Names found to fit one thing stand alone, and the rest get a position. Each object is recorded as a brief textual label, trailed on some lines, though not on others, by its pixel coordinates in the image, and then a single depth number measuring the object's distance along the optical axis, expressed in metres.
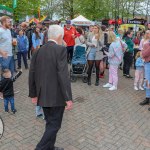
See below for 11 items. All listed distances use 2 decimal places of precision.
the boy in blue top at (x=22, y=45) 9.93
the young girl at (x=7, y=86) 5.20
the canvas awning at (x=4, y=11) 13.22
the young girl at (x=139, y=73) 7.43
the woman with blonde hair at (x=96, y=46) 7.74
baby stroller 8.48
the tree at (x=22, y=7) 25.69
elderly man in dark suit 3.43
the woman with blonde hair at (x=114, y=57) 7.32
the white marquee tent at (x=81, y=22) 19.21
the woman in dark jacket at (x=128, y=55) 9.27
